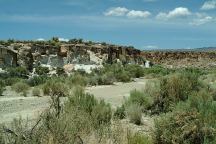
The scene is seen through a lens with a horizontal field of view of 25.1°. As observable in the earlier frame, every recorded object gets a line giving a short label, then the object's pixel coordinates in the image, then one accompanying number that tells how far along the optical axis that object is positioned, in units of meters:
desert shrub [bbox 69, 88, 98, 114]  15.59
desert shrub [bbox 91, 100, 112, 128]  14.37
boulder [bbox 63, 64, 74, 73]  58.95
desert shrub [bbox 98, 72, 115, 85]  42.22
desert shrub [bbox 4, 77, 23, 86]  41.62
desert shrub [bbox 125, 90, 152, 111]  19.55
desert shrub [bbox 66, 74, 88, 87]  38.23
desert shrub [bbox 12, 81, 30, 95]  33.35
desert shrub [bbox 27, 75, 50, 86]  41.12
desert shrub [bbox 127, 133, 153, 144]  10.06
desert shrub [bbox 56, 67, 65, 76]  55.20
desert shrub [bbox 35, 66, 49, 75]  53.99
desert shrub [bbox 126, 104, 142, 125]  16.65
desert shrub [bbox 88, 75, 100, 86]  41.31
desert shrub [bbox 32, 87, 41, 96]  29.97
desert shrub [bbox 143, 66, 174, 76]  58.51
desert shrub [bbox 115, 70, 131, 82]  46.69
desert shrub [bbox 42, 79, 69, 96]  26.73
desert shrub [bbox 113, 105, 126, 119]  17.52
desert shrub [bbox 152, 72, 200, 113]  19.41
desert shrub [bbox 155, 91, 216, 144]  11.41
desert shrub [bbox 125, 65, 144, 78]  55.38
